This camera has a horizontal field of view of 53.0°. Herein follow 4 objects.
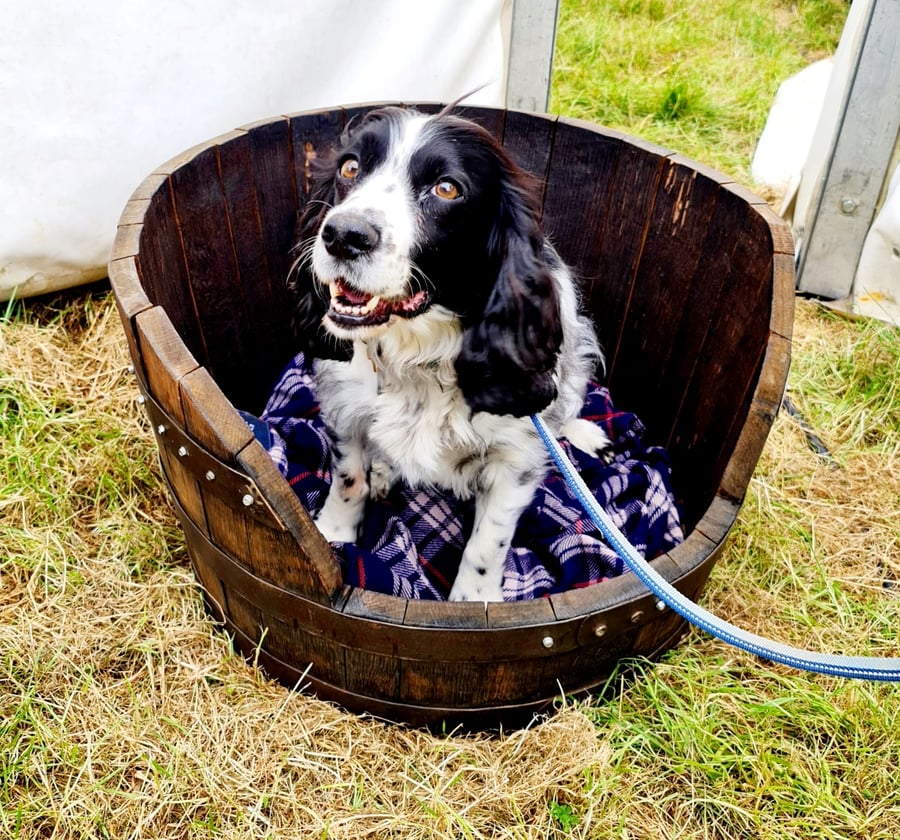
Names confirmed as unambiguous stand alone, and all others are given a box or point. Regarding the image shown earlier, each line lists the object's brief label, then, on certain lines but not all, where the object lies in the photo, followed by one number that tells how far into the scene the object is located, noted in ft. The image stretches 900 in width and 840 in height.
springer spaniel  1.92
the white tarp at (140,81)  2.96
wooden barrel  1.84
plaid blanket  2.48
